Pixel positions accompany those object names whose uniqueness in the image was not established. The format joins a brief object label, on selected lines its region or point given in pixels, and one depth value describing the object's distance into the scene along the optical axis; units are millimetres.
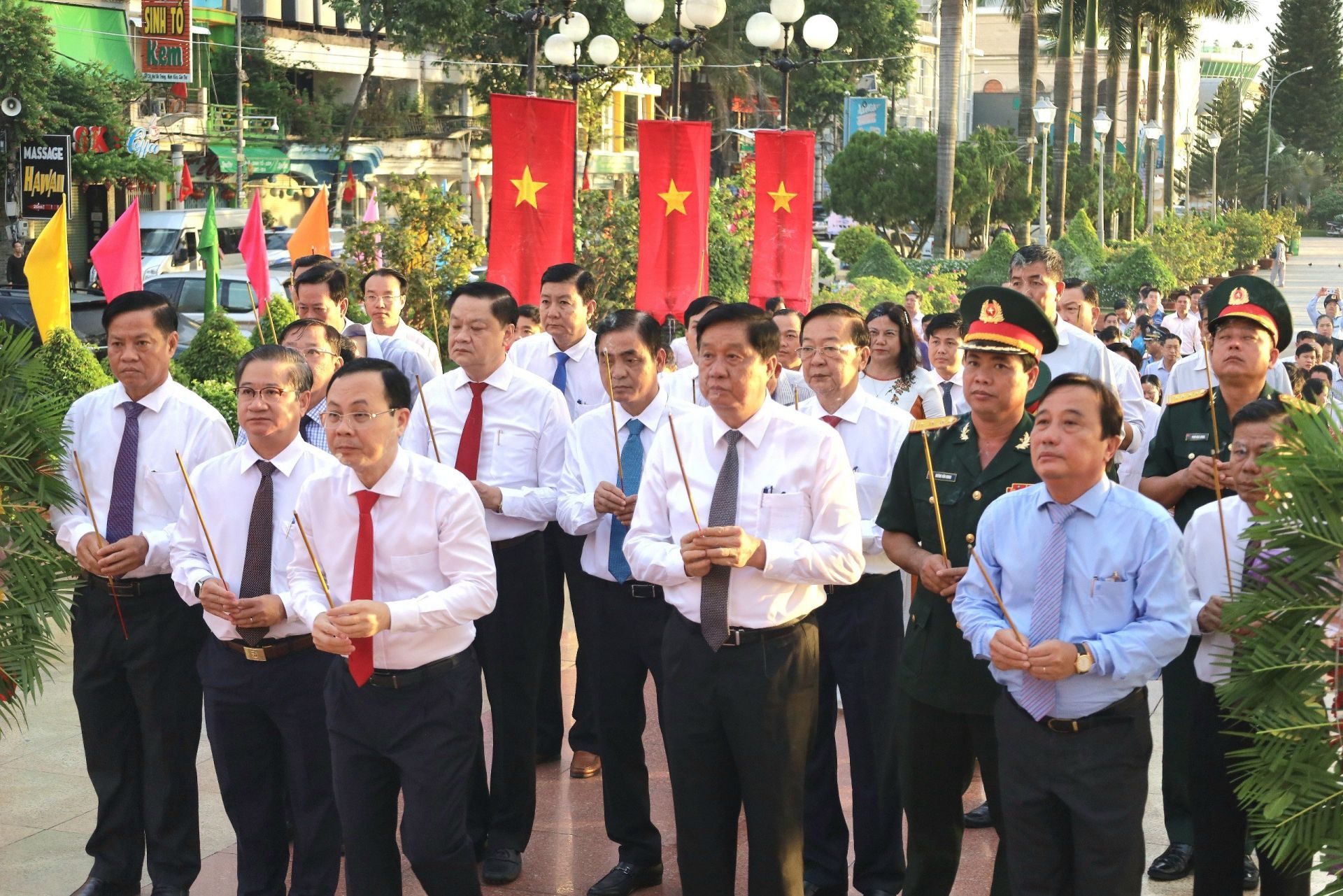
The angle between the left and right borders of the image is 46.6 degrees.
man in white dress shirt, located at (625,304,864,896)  4246
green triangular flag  13461
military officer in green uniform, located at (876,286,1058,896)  4402
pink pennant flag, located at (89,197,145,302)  9930
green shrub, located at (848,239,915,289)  22031
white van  27578
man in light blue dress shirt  3854
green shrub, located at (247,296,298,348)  11617
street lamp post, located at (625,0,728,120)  13938
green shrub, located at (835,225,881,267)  28984
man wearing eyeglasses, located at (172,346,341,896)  4707
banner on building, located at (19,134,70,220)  27859
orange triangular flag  12000
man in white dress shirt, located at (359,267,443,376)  7930
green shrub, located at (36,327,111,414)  8656
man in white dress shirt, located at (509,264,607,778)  6242
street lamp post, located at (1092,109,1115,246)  39888
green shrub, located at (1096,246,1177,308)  29156
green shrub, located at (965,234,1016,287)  24719
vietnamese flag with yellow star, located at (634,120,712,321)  10195
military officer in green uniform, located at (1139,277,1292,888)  5176
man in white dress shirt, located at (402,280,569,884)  5387
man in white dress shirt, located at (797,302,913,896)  5145
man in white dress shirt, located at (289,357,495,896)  4230
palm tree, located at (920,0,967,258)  28375
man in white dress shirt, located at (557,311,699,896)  5262
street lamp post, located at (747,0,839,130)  14203
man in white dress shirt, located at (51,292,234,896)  4980
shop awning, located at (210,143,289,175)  36031
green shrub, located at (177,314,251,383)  10867
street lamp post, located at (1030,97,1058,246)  30734
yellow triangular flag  9242
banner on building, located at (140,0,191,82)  32031
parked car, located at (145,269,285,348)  19875
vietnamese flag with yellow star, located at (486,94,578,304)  9531
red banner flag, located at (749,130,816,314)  10914
